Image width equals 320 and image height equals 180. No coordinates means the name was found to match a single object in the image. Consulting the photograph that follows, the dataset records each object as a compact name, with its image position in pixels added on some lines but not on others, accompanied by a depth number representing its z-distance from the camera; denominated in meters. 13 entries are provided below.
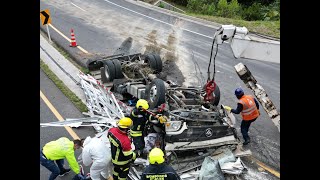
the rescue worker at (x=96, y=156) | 6.58
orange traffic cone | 15.96
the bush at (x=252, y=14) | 23.75
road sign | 14.98
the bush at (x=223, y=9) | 23.22
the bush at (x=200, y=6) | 24.25
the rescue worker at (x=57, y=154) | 6.55
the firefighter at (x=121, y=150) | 6.34
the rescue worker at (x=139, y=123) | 7.36
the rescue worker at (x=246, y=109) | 8.23
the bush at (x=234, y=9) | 23.20
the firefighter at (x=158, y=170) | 5.45
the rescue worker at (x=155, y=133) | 7.46
